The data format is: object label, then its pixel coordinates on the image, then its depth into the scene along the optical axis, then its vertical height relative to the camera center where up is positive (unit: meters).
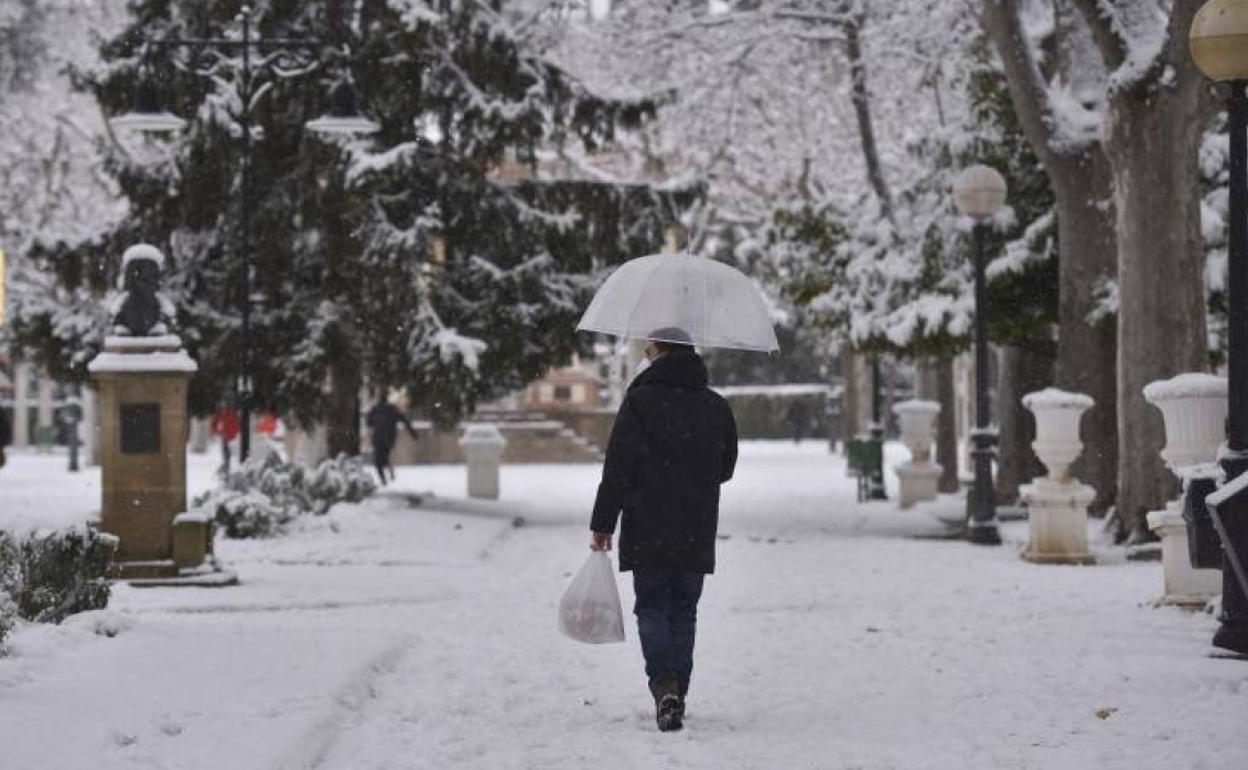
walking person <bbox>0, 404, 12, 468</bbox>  24.43 -0.24
